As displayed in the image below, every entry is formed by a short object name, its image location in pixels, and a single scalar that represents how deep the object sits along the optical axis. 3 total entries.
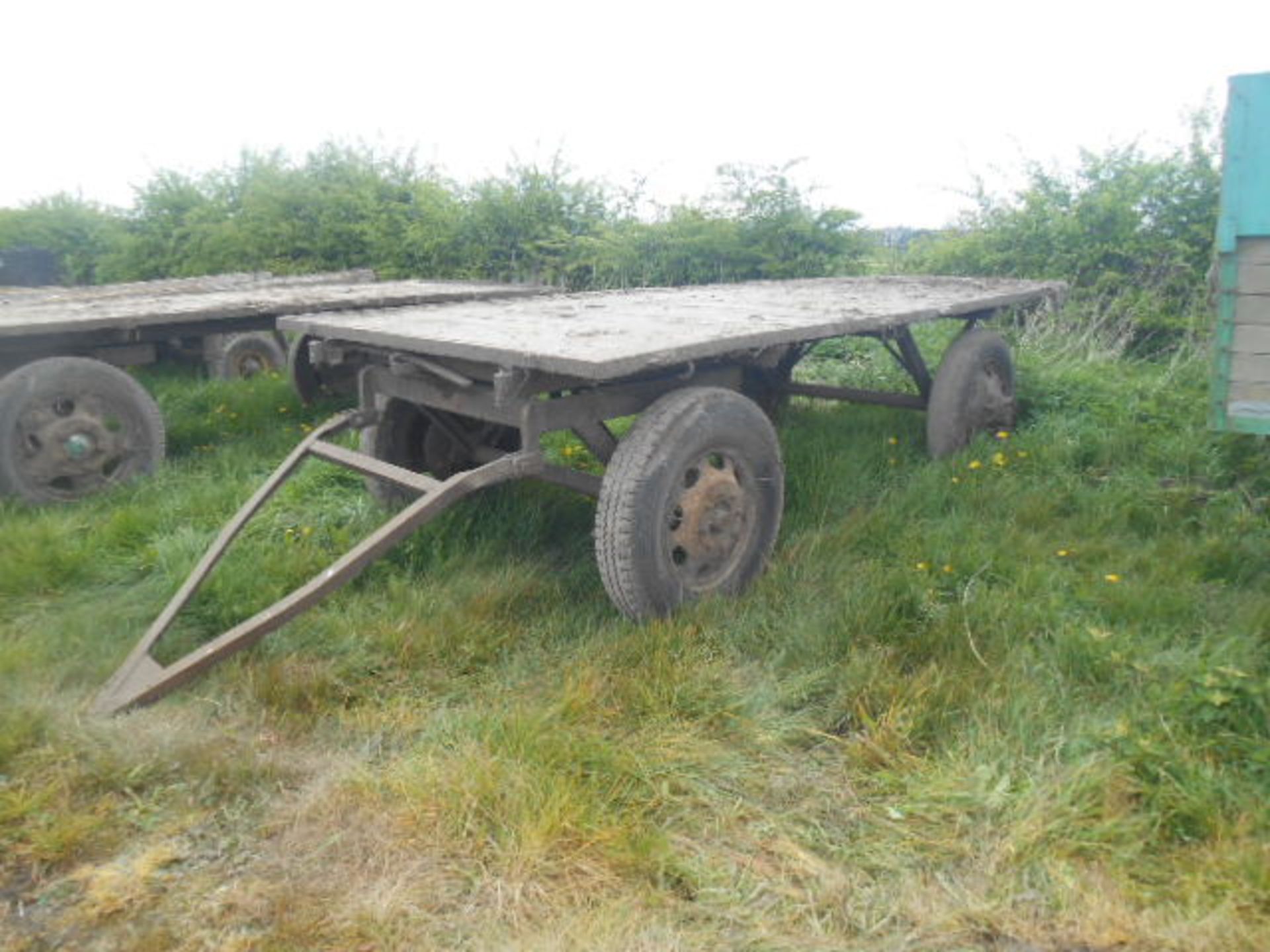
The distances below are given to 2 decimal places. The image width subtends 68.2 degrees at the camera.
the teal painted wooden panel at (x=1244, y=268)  3.03
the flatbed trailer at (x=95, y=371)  4.61
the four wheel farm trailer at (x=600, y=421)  3.08
